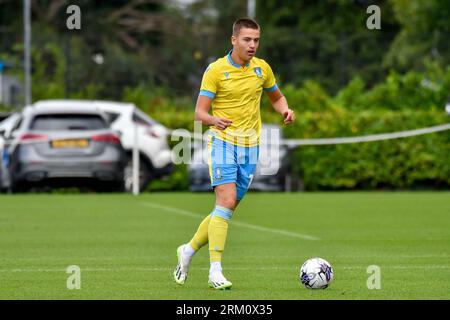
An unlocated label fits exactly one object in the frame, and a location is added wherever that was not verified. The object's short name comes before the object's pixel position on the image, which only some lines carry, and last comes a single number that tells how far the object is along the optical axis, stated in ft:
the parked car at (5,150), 90.34
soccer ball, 34.24
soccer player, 35.53
